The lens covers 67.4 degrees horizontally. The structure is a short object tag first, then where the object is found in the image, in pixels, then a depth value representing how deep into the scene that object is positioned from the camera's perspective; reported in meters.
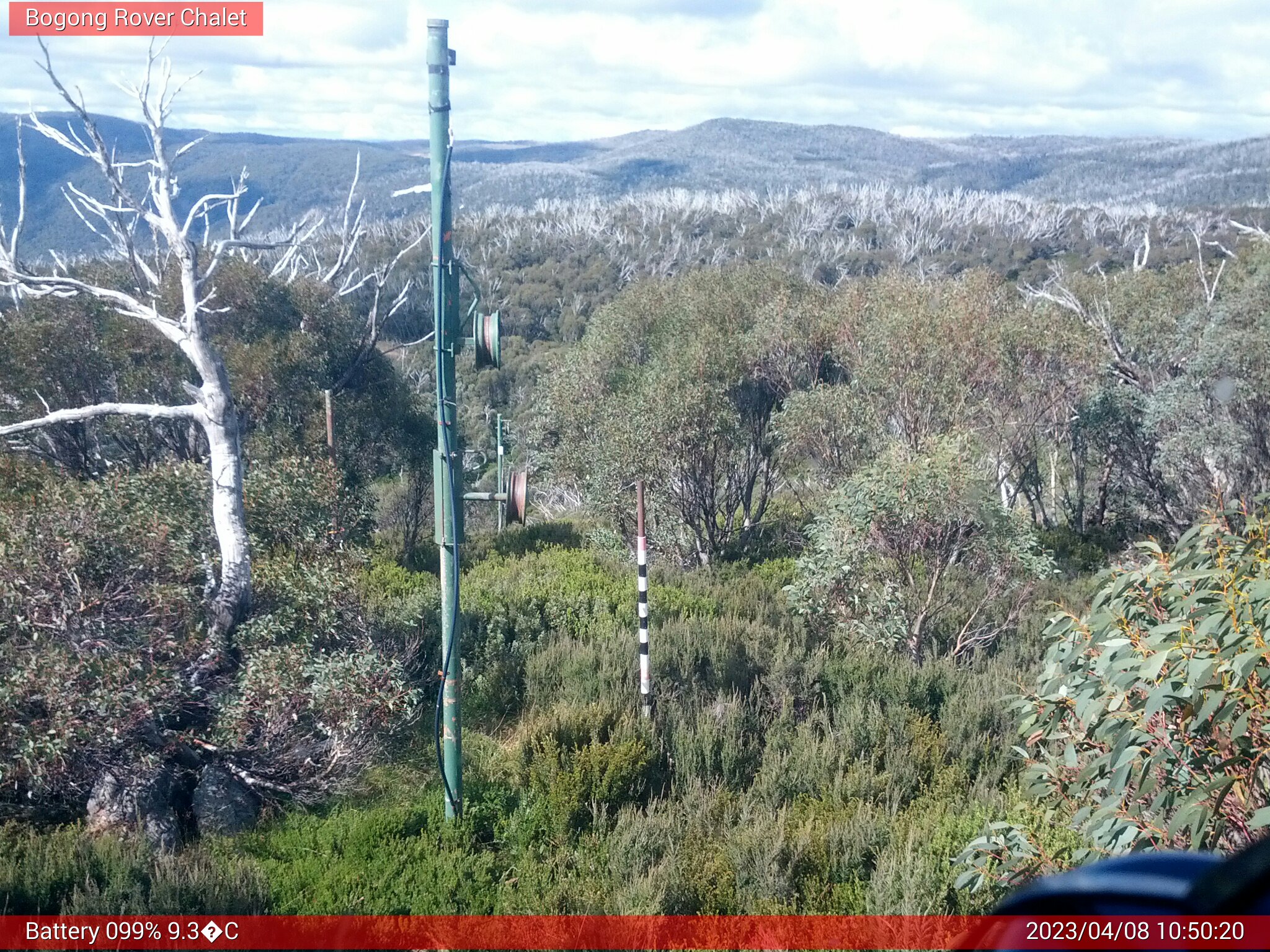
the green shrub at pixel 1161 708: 2.97
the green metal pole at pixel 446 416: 4.82
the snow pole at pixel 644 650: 7.07
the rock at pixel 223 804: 5.60
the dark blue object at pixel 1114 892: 1.02
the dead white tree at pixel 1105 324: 15.57
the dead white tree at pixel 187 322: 6.78
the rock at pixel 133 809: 5.33
